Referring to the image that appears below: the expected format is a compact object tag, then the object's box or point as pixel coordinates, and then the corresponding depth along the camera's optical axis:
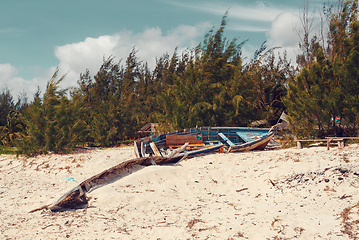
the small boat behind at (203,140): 12.98
